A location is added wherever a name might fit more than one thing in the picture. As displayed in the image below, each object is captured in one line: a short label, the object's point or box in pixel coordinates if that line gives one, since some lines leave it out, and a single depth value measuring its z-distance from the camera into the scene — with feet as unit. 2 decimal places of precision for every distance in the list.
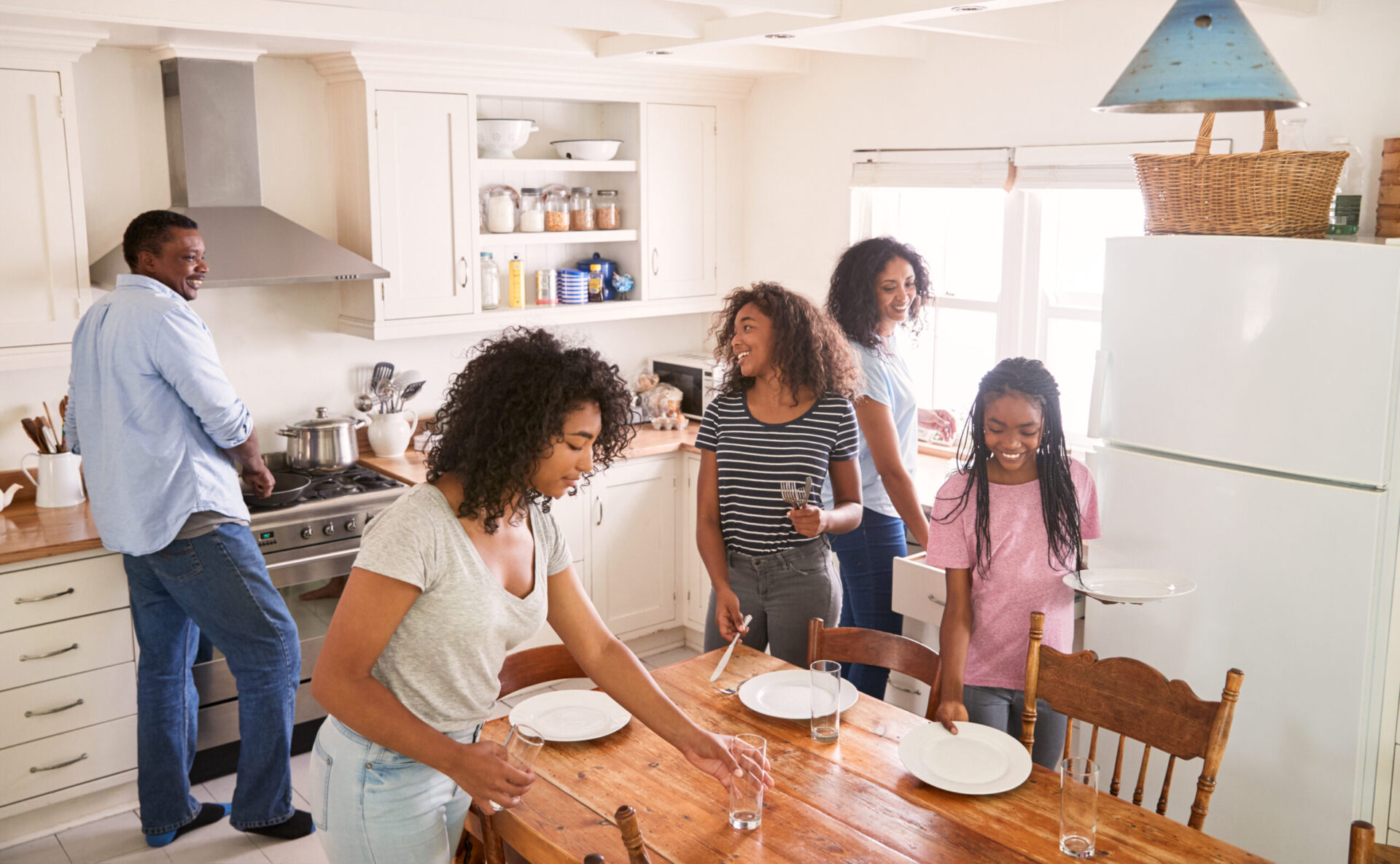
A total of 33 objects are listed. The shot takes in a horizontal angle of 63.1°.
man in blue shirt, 9.62
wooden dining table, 5.69
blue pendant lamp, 6.50
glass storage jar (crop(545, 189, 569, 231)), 14.06
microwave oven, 14.89
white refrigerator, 7.89
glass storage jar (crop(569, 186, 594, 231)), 14.35
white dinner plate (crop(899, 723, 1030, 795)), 6.28
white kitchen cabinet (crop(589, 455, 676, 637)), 14.02
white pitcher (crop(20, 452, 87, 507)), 11.21
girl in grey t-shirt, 5.42
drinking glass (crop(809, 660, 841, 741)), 6.70
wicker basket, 8.07
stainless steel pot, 12.60
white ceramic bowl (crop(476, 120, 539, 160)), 13.26
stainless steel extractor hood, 11.27
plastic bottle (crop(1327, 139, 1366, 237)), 8.46
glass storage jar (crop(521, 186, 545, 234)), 13.93
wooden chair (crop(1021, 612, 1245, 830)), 6.51
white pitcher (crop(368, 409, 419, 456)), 13.46
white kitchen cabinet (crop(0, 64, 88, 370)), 10.37
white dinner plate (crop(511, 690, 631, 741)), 6.93
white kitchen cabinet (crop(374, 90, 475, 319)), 12.43
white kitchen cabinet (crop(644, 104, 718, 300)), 14.58
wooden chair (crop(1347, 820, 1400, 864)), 4.94
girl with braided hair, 7.67
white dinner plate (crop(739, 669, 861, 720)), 7.20
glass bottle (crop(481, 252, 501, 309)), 13.74
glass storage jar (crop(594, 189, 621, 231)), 14.60
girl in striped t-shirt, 8.73
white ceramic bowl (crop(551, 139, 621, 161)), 13.92
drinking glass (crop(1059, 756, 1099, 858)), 5.56
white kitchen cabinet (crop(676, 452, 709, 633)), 14.49
